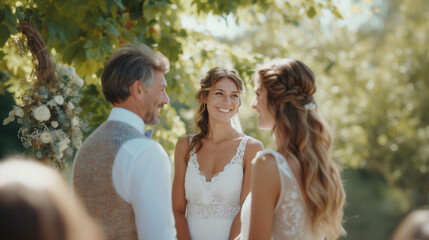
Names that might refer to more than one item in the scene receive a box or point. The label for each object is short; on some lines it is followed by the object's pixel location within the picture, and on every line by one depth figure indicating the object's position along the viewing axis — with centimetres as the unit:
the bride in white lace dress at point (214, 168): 353
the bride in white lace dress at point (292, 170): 230
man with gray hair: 205
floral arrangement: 319
